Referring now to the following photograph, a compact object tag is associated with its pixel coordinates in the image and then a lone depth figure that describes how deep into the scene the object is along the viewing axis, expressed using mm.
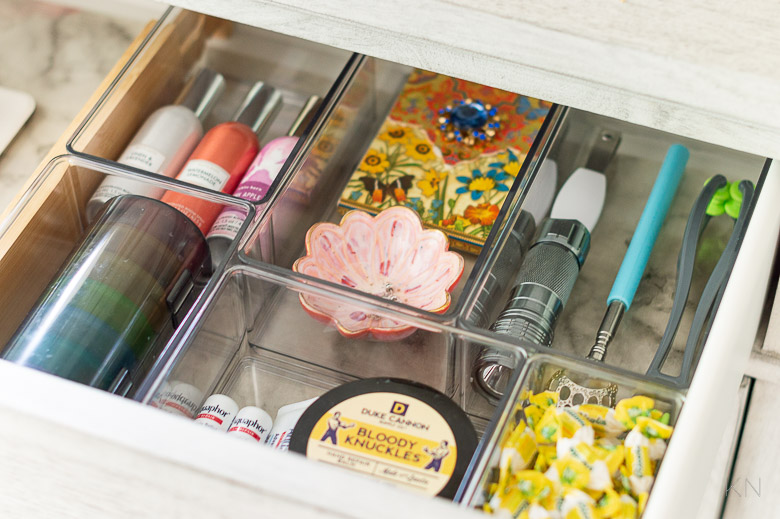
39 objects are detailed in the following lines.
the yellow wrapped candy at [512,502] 627
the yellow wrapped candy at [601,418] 670
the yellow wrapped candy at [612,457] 632
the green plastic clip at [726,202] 830
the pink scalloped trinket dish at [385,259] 812
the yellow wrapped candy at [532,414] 684
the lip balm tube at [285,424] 733
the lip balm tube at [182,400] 712
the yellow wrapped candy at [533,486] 628
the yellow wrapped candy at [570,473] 626
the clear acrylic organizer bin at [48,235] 786
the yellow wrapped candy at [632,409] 661
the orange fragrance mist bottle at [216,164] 853
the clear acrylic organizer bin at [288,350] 729
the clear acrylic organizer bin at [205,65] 920
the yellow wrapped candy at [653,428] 640
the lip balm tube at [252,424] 740
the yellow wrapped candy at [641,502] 612
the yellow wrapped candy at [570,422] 661
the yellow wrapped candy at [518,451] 650
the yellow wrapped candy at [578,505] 607
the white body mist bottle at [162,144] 865
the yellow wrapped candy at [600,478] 620
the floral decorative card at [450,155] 899
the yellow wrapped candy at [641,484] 618
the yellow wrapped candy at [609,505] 606
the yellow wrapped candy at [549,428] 661
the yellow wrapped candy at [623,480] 629
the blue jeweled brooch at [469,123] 960
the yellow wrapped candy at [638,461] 624
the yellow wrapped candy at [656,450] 637
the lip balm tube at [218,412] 748
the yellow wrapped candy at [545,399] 692
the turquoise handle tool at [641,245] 777
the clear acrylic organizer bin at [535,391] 642
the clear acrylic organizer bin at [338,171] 803
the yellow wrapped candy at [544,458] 656
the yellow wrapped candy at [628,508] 611
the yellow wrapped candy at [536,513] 607
